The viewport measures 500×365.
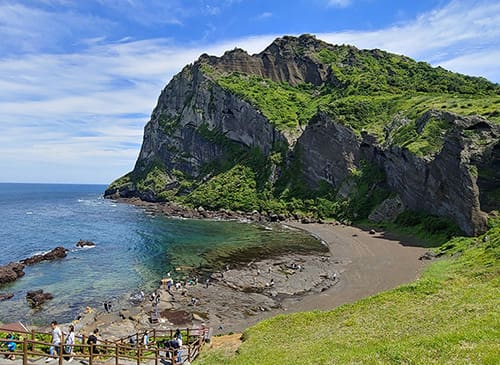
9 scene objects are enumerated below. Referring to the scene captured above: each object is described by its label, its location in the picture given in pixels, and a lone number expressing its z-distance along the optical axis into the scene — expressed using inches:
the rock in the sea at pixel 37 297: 1631.4
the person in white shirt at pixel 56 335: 800.8
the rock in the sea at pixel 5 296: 1706.0
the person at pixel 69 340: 800.8
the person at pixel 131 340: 1110.5
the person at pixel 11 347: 728.4
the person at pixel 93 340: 861.2
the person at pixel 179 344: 842.2
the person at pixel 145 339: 1049.5
